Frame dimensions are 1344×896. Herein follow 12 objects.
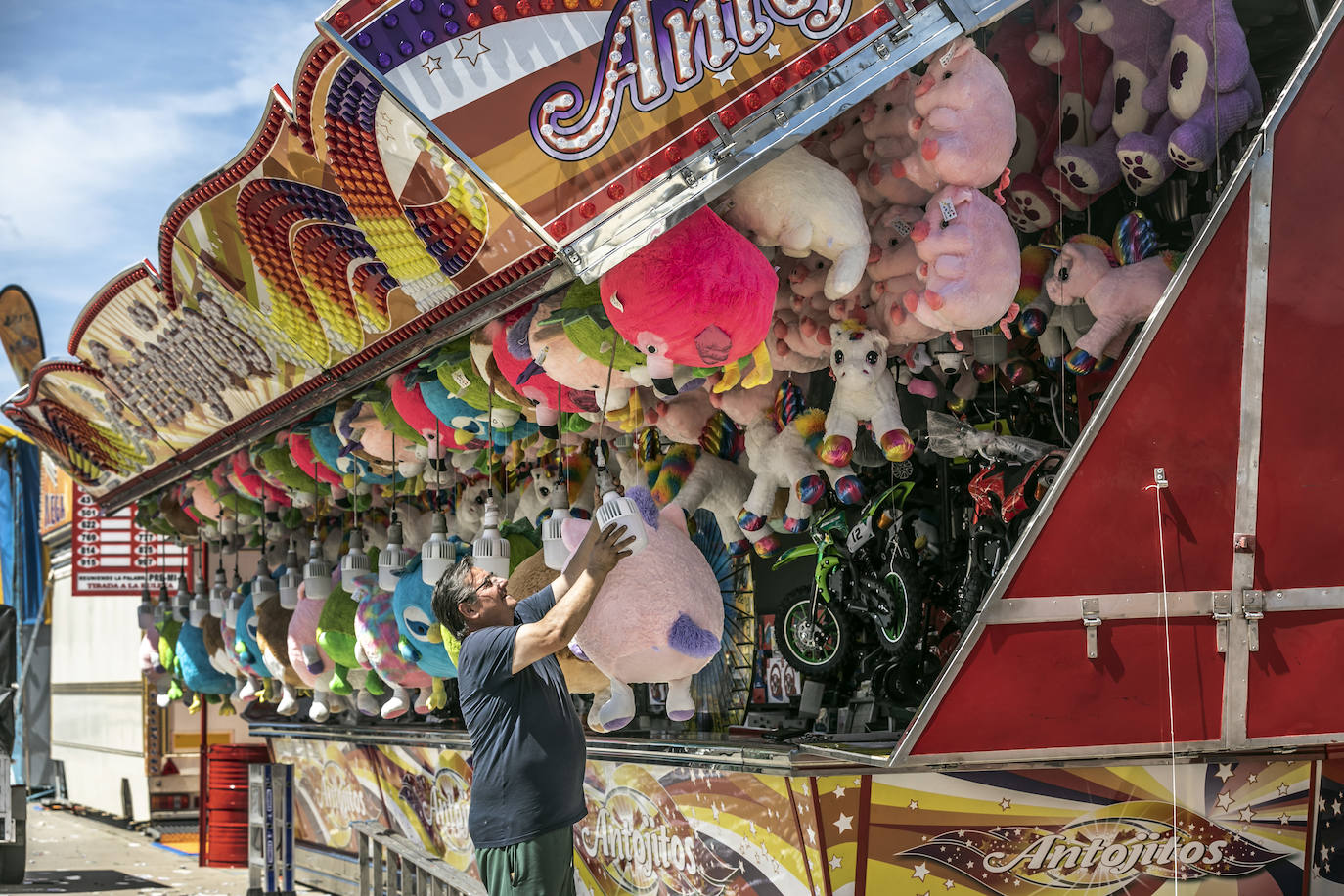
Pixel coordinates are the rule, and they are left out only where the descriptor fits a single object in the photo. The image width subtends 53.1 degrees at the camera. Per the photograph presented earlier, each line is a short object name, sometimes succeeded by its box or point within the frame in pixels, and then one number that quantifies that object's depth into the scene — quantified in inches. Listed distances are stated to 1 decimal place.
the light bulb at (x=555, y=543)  166.4
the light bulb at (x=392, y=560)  228.1
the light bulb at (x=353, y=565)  249.6
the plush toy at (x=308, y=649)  264.1
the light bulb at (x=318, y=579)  260.8
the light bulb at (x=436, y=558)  199.0
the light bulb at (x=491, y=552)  173.3
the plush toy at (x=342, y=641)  252.4
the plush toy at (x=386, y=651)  233.3
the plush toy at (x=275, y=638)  284.8
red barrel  386.0
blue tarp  495.8
